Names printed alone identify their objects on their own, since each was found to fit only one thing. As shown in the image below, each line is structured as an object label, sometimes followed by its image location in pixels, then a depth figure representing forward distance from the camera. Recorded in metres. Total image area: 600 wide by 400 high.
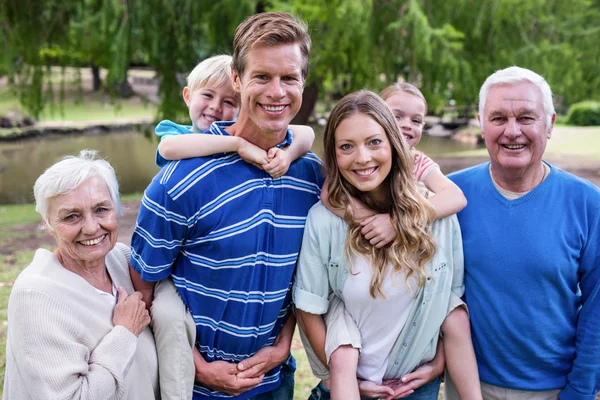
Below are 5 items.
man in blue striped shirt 2.29
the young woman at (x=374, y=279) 2.35
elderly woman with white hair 2.01
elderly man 2.40
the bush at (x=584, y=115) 25.00
